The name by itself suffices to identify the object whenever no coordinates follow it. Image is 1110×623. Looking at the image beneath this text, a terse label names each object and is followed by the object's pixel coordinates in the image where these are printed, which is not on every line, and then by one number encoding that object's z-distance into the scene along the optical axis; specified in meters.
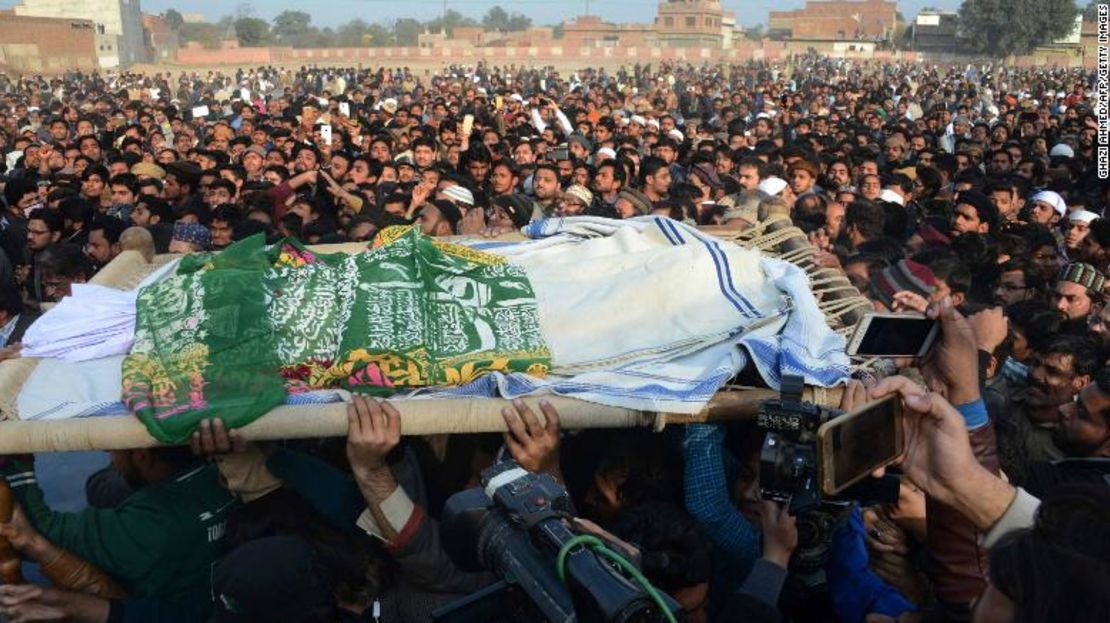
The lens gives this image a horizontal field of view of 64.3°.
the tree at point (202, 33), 68.00
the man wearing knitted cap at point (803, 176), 7.34
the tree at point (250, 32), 61.22
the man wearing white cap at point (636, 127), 11.92
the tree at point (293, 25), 80.84
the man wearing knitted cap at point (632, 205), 5.99
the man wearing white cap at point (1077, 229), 5.89
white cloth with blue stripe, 2.51
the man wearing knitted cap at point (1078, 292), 4.33
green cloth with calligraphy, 2.40
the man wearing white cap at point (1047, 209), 6.52
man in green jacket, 2.35
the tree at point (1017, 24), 44.72
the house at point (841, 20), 57.38
